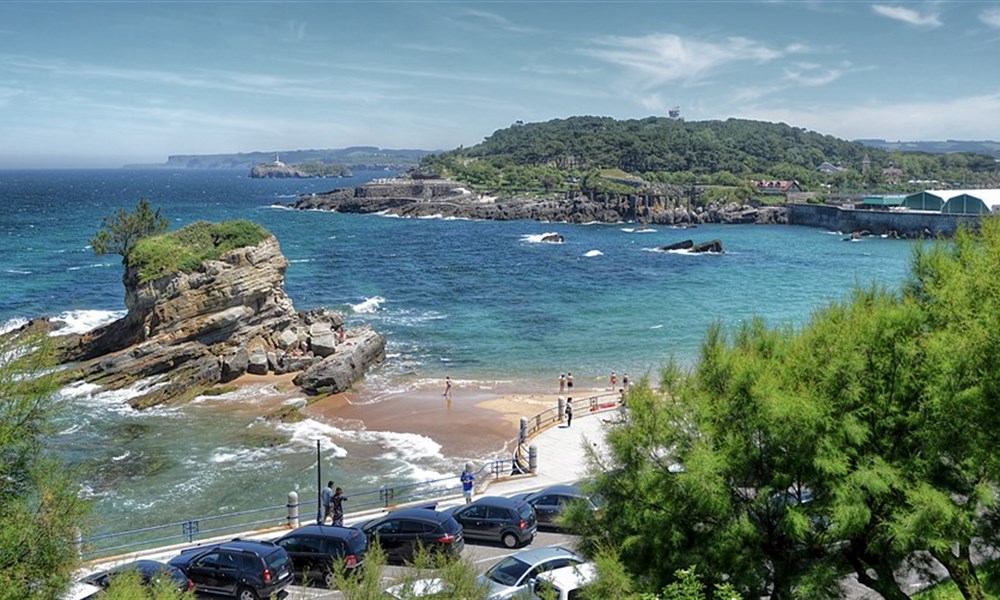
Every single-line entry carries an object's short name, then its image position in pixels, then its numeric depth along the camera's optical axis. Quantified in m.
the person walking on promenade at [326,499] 22.34
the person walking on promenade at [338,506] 21.17
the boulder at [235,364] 41.78
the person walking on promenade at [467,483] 23.31
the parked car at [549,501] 21.13
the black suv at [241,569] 16.56
